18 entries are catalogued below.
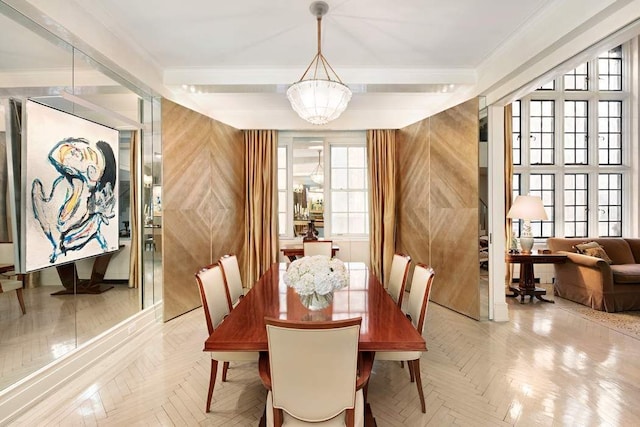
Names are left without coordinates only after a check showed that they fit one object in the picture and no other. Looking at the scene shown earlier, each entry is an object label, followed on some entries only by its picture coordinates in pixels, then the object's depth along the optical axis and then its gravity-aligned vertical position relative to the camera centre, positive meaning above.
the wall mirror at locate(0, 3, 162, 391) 1.93 +0.13
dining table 1.46 -0.63
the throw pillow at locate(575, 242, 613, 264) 4.16 -0.56
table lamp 4.21 -0.01
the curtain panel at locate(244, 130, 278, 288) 5.10 +0.22
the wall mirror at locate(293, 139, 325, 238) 5.41 +0.48
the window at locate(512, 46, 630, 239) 5.33 +1.14
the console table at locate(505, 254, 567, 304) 4.14 -0.84
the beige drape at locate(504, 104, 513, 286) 4.74 +0.66
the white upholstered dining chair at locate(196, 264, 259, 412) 1.89 -0.68
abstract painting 2.10 +0.20
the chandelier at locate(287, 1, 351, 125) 2.29 +0.91
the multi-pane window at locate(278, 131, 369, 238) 5.39 +0.43
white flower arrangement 1.69 -0.37
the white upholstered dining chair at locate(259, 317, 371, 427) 1.19 -0.66
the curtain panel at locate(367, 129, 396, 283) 5.08 +0.25
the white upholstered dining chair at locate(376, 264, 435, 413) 1.92 -0.70
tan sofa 3.79 -0.86
